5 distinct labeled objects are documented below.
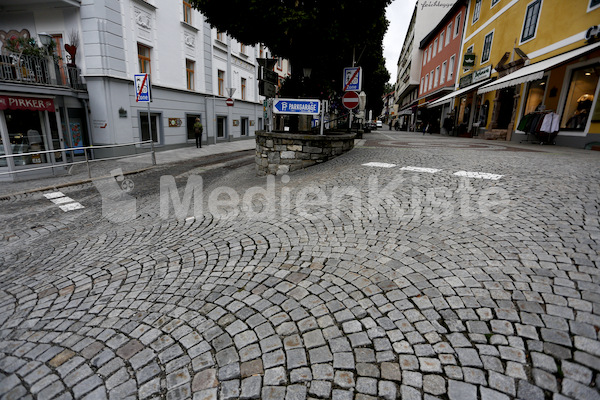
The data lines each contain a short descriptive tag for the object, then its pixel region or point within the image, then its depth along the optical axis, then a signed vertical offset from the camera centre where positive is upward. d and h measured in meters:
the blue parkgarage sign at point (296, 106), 8.22 +0.52
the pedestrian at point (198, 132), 17.15 -0.57
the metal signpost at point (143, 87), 10.54 +1.12
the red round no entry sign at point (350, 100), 9.59 +0.87
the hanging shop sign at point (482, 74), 18.78 +3.78
